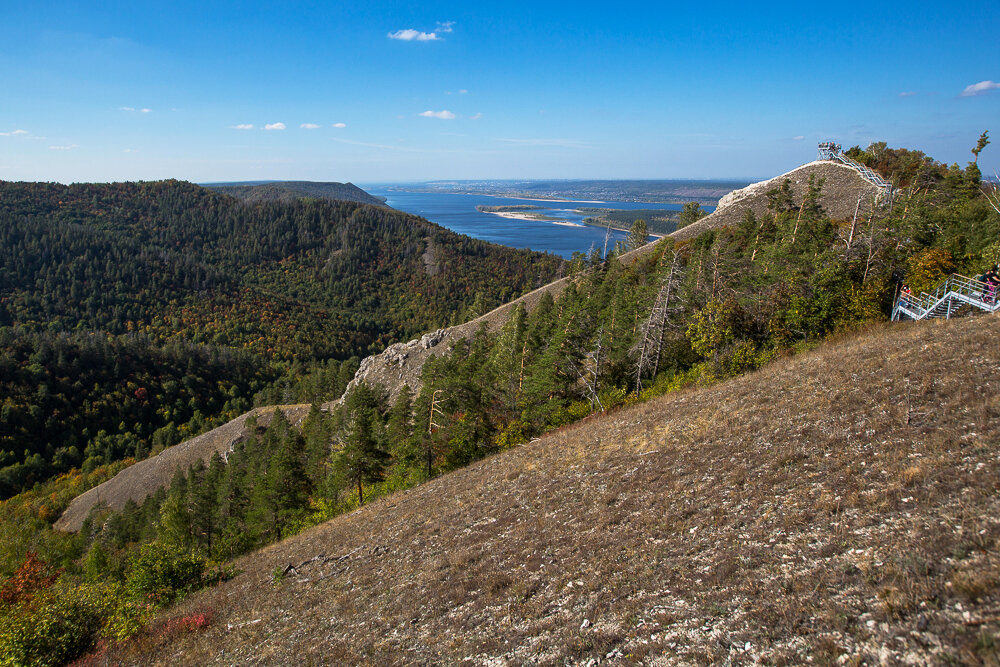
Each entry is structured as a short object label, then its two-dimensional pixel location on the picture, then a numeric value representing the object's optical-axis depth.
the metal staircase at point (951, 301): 20.06
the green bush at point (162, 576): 17.38
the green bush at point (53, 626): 12.23
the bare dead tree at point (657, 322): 27.80
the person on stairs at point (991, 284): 19.62
